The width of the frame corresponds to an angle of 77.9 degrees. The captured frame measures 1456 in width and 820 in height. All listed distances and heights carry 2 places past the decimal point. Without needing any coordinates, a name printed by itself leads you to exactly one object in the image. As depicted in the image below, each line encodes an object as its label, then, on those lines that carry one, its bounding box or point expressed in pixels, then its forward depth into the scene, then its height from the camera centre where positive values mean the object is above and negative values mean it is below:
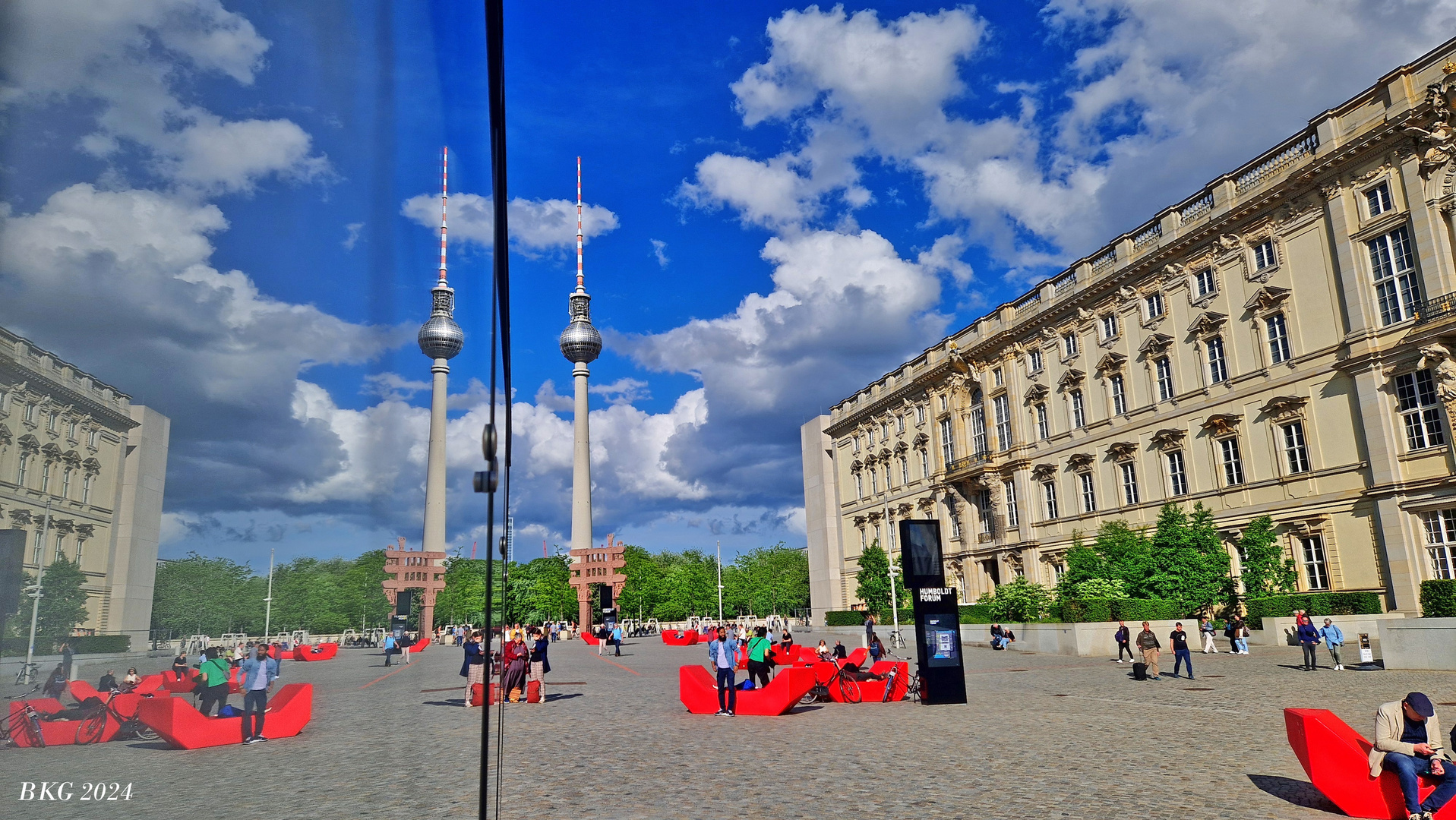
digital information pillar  19.19 -0.66
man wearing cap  8.09 -1.53
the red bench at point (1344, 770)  8.54 -1.81
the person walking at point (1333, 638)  26.08 -1.61
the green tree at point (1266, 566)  36.50 +0.71
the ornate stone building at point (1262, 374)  32.62 +9.81
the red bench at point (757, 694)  18.17 -1.83
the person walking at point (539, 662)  22.60 -1.29
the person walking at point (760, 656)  20.66 -1.20
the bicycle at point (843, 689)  20.66 -2.02
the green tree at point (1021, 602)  41.88 -0.45
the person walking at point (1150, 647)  23.80 -1.55
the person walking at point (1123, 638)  29.73 -1.59
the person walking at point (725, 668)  18.09 -1.28
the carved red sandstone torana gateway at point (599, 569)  83.94 +3.64
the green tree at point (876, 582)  62.53 +1.06
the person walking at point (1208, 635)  33.56 -1.82
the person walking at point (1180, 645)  23.78 -1.50
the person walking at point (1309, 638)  25.27 -1.53
